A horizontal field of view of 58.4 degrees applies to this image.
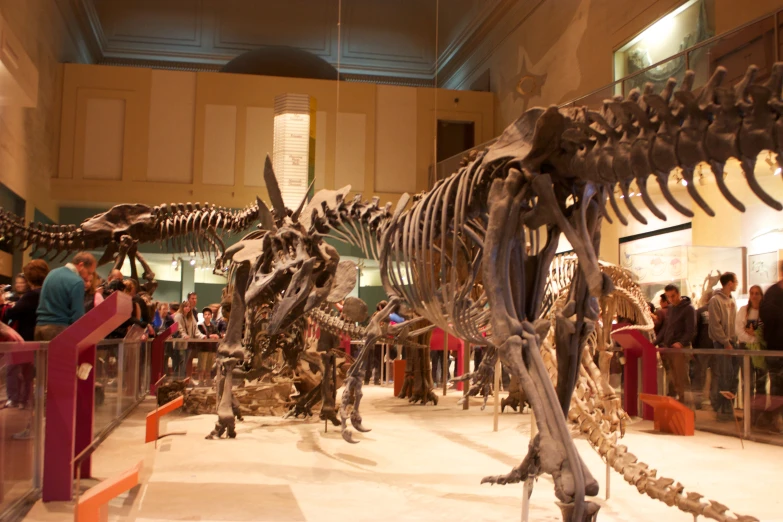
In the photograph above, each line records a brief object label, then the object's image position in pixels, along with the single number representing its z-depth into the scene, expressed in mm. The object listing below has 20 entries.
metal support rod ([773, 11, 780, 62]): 7124
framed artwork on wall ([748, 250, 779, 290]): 8852
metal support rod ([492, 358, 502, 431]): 7557
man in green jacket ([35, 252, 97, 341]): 5488
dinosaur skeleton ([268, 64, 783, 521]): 2609
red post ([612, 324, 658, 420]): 8711
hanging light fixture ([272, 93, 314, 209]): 12367
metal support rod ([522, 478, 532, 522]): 3719
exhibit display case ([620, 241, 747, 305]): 9586
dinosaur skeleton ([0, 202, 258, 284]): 9906
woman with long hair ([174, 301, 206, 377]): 11344
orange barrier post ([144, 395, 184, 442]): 5801
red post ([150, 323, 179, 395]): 10234
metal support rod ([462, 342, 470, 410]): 11242
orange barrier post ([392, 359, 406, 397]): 12711
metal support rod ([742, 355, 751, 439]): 7293
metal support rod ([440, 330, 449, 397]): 11533
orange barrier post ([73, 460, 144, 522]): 2863
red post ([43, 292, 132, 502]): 4199
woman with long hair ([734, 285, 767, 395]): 7801
